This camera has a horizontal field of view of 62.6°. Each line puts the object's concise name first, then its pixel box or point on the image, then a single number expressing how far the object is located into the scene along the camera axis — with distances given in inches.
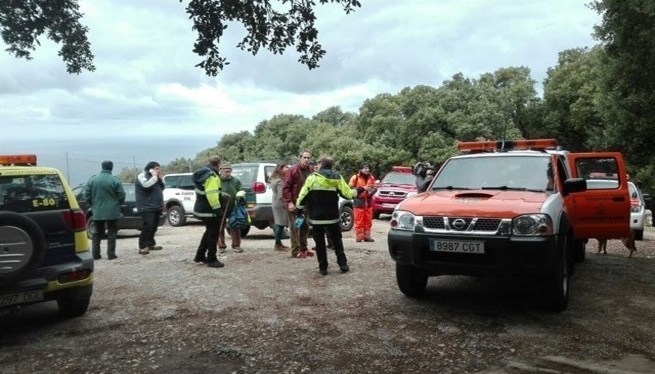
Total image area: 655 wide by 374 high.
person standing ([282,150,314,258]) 350.3
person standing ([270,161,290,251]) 393.1
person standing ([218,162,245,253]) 371.9
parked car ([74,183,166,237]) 536.1
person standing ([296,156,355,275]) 297.0
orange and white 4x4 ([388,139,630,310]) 203.3
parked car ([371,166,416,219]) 666.8
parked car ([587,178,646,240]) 484.4
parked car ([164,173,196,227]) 645.3
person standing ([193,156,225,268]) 320.5
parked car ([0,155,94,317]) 185.6
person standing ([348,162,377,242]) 445.1
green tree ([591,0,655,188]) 391.9
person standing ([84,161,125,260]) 368.5
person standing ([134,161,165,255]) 391.2
